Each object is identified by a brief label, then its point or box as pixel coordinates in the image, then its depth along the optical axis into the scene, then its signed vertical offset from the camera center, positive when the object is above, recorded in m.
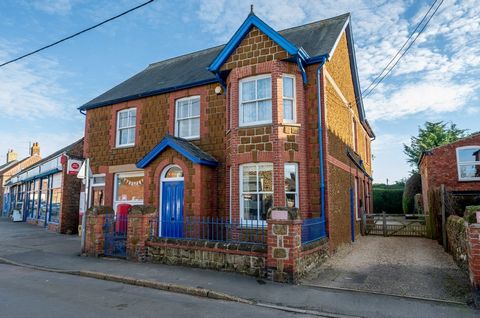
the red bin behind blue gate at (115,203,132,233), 11.75 -0.61
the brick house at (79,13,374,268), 11.11 +2.39
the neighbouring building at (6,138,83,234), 17.83 +0.45
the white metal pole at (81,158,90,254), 10.95 -0.64
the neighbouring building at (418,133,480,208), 18.63 +1.98
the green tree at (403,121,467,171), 48.16 +9.43
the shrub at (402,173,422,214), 29.88 +0.87
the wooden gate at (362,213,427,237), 16.94 -1.36
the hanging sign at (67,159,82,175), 11.64 +1.24
